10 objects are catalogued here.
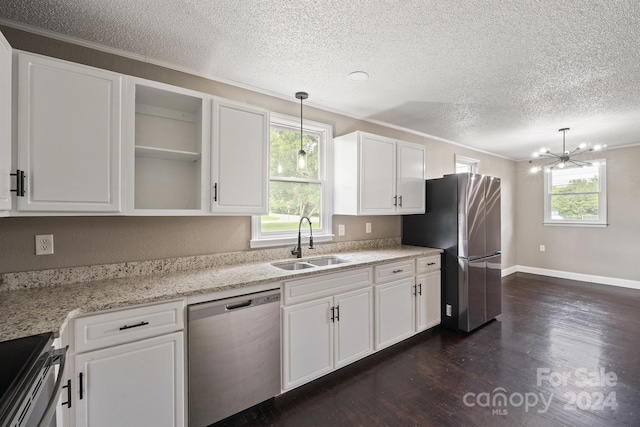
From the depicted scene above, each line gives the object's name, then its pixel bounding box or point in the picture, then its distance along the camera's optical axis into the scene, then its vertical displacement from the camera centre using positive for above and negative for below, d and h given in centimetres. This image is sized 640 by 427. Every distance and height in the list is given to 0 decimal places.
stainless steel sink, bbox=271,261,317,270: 266 -48
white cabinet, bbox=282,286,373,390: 215 -98
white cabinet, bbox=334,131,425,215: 303 +42
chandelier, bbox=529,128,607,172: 424 +100
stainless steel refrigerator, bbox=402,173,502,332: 325 -32
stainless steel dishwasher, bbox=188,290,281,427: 174 -90
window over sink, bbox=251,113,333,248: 286 +30
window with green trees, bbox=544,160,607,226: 528 +37
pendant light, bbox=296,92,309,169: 270 +51
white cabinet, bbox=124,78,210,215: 203 +43
